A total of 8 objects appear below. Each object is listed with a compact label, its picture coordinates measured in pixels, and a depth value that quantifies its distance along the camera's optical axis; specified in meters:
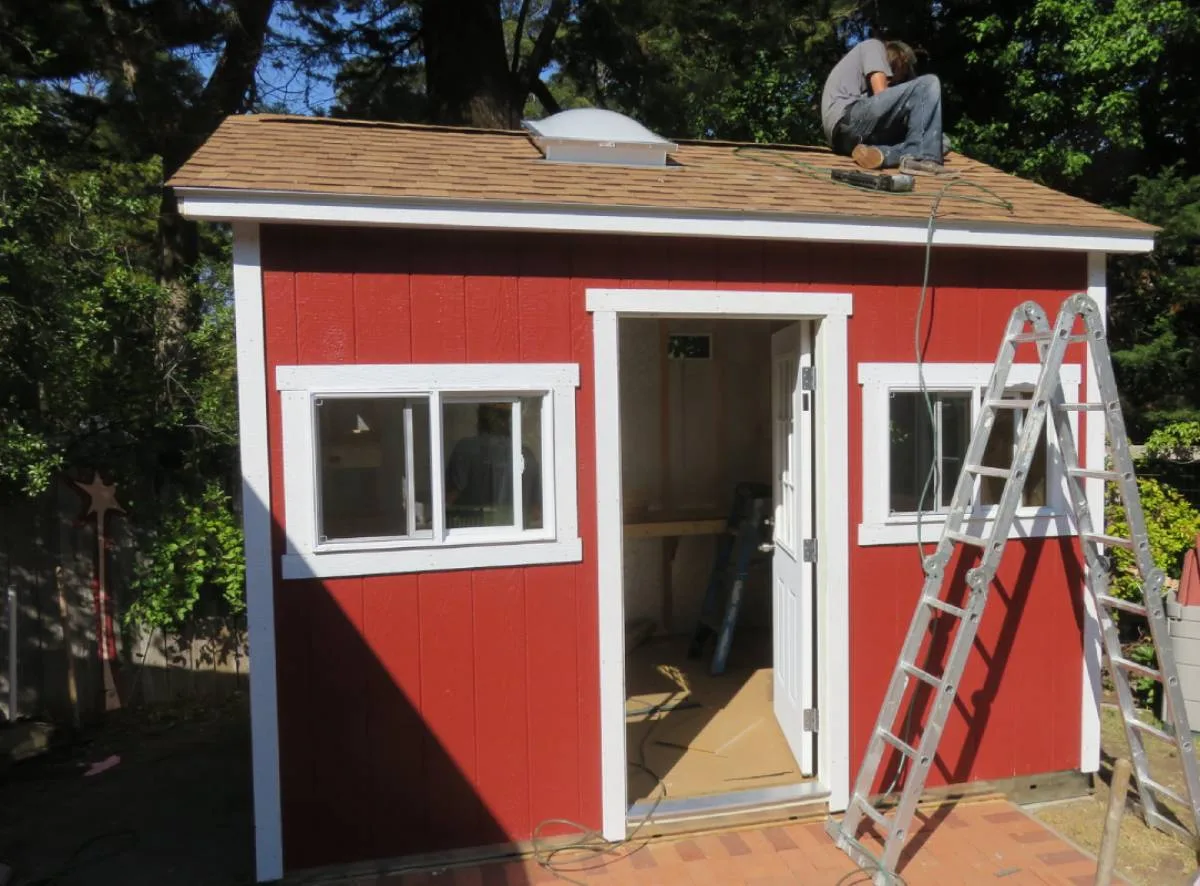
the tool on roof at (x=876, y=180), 4.30
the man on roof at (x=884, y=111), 5.04
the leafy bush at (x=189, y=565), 5.04
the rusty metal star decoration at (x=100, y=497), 5.28
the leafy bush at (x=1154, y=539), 5.88
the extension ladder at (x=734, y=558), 5.84
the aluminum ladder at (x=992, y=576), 3.46
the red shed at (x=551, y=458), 3.45
